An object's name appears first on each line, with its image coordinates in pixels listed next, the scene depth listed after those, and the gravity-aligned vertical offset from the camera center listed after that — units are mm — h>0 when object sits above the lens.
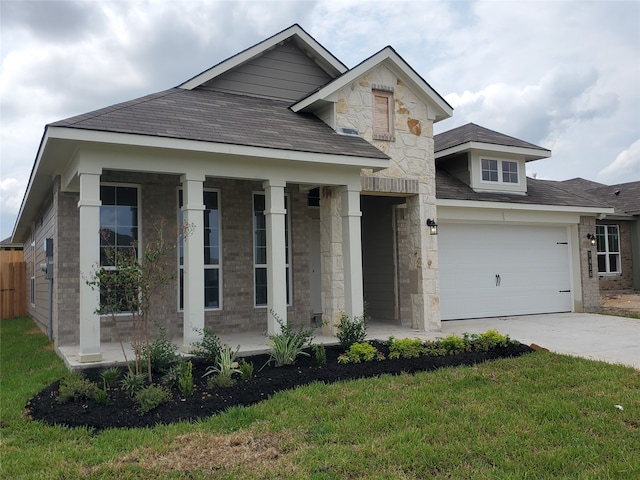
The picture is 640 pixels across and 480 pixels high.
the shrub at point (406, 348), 7312 -1175
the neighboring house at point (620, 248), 18422 +429
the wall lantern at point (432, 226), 10422 +771
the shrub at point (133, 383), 5805 -1244
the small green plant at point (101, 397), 5438 -1287
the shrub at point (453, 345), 7625 -1172
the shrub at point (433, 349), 7461 -1216
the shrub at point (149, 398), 5259 -1300
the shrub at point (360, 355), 7176 -1217
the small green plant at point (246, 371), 6351 -1232
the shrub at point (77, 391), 5555 -1251
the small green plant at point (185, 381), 5699 -1210
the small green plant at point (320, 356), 7113 -1198
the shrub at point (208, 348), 7012 -1050
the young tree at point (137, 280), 6000 -94
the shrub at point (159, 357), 6609 -1074
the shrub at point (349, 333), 8367 -1062
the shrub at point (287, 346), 7152 -1084
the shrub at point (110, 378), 6094 -1227
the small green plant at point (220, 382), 5938 -1269
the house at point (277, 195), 7699 +1421
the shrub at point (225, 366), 6273 -1190
